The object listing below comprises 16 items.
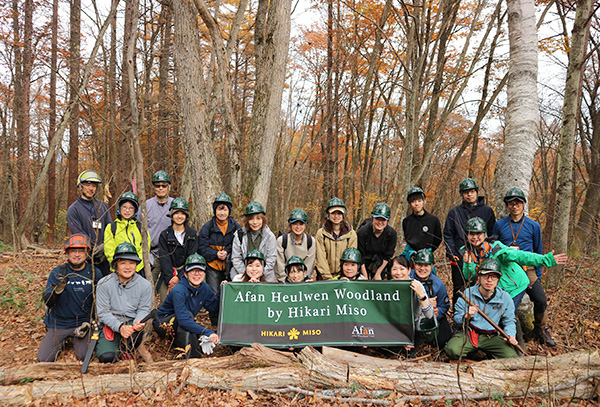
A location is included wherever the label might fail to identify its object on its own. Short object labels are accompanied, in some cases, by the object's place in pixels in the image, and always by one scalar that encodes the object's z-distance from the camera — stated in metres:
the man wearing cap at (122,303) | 4.85
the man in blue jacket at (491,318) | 4.61
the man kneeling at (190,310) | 4.95
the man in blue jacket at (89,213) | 5.64
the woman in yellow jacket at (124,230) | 5.55
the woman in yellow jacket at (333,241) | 5.91
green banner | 4.89
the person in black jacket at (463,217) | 5.73
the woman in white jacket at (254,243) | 5.70
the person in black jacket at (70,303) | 4.95
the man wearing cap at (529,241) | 5.20
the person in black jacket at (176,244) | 5.85
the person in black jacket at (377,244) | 5.87
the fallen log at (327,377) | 3.94
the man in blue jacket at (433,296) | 5.10
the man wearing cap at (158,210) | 6.18
